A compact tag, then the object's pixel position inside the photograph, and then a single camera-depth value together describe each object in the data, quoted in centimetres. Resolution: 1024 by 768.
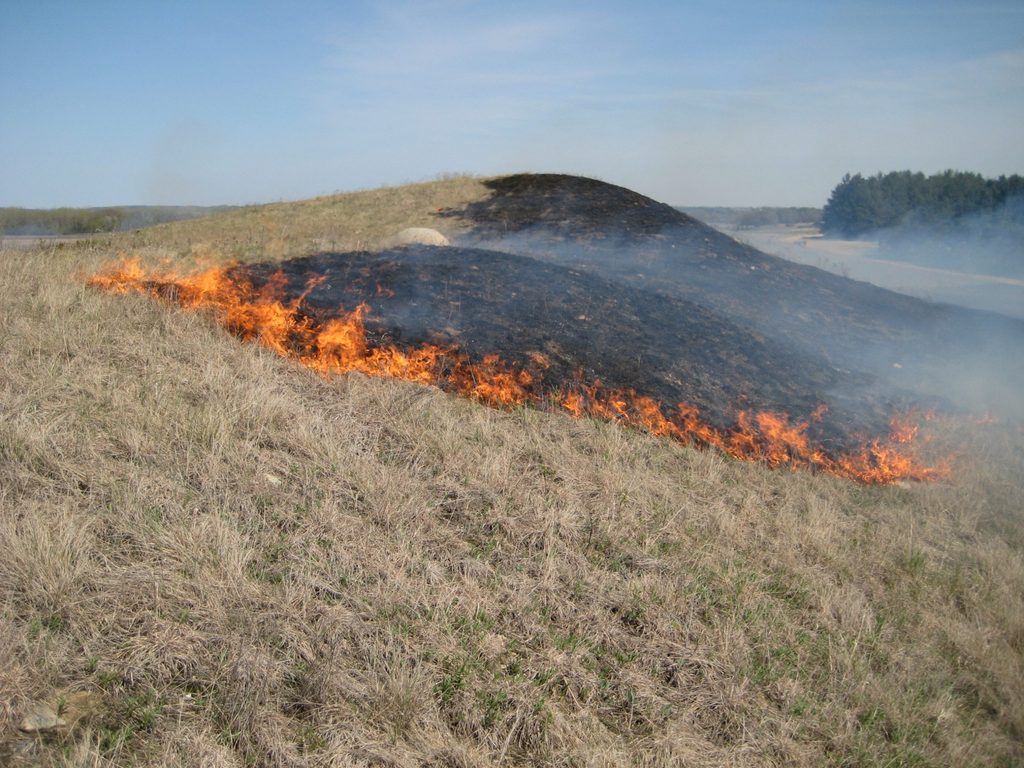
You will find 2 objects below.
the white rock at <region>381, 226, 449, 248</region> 1496
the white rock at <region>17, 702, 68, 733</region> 239
